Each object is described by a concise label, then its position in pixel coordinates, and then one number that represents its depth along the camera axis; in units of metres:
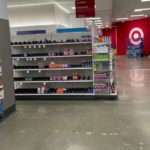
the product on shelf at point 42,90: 5.43
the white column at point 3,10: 4.12
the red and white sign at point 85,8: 5.94
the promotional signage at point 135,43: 17.22
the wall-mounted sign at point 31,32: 5.76
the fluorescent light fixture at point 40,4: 7.42
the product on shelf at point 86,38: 5.21
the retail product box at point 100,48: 5.10
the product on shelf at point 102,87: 5.18
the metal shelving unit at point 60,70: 5.21
